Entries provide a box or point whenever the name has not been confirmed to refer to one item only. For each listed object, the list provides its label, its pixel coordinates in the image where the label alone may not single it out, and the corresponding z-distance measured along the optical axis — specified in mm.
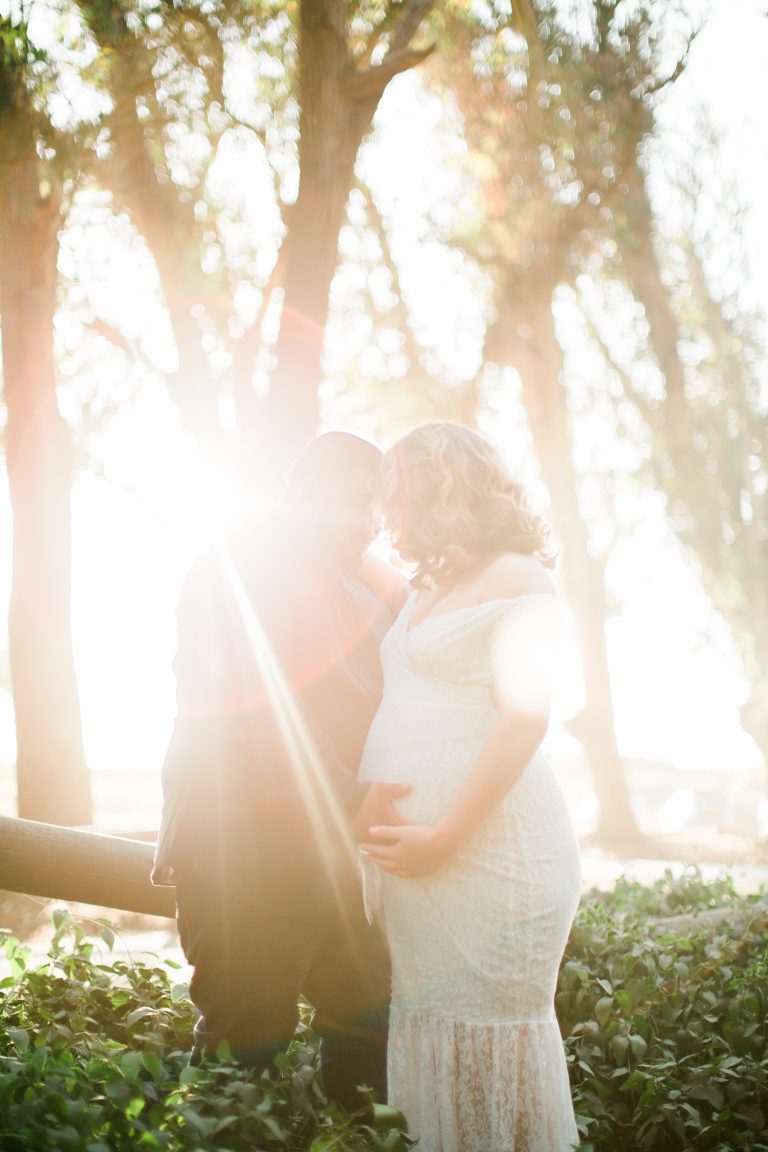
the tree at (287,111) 6145
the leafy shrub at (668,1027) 3332
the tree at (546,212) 8742
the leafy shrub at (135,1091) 2248
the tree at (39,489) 7414
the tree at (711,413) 18266
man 2773
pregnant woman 2688
